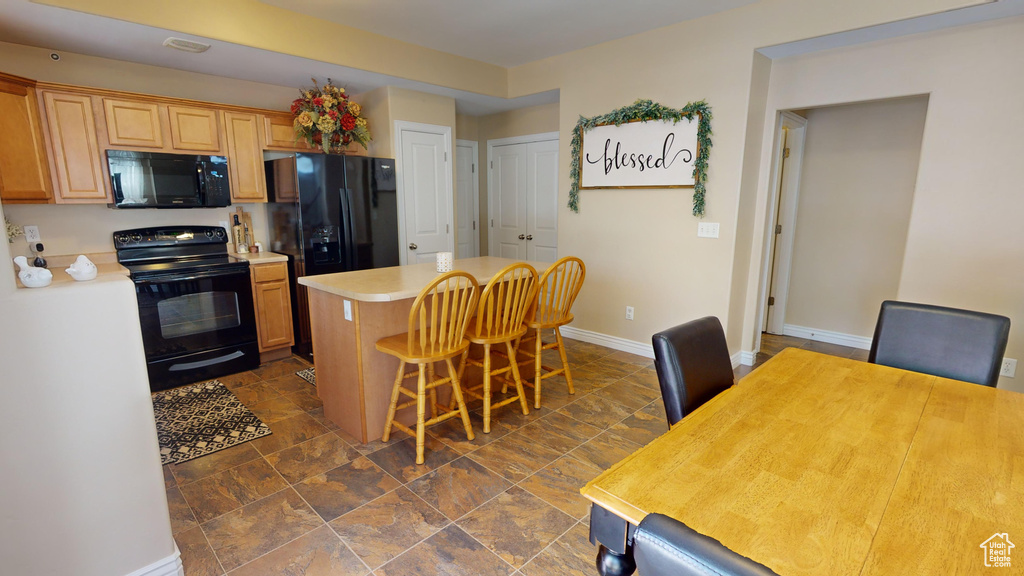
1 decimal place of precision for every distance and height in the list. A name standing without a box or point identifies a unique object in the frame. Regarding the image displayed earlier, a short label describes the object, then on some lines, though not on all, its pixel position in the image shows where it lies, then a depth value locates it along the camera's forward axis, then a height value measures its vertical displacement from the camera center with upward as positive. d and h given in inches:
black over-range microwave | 128.9 +7.0
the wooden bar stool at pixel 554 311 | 116.0 -27.3
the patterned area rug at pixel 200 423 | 101.7 -51.9
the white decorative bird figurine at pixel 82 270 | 57.7 -8.1
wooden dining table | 33.1 -23.7
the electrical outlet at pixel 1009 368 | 112.7 -38.4
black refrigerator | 145.3 -3.3
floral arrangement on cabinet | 149.3 +27.8
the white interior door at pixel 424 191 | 171.3 +5.5
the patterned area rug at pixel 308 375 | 139.8 -51.6
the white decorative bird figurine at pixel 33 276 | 54.1 -8.3
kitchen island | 98.5 -29.4
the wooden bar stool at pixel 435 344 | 89.6 -28.4
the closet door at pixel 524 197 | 203.8 +4.1
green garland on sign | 136.1 +27.5
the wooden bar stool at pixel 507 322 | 103.0 -26.7
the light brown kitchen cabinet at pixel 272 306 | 148.9 -32.4
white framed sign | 141.5 +16.4
